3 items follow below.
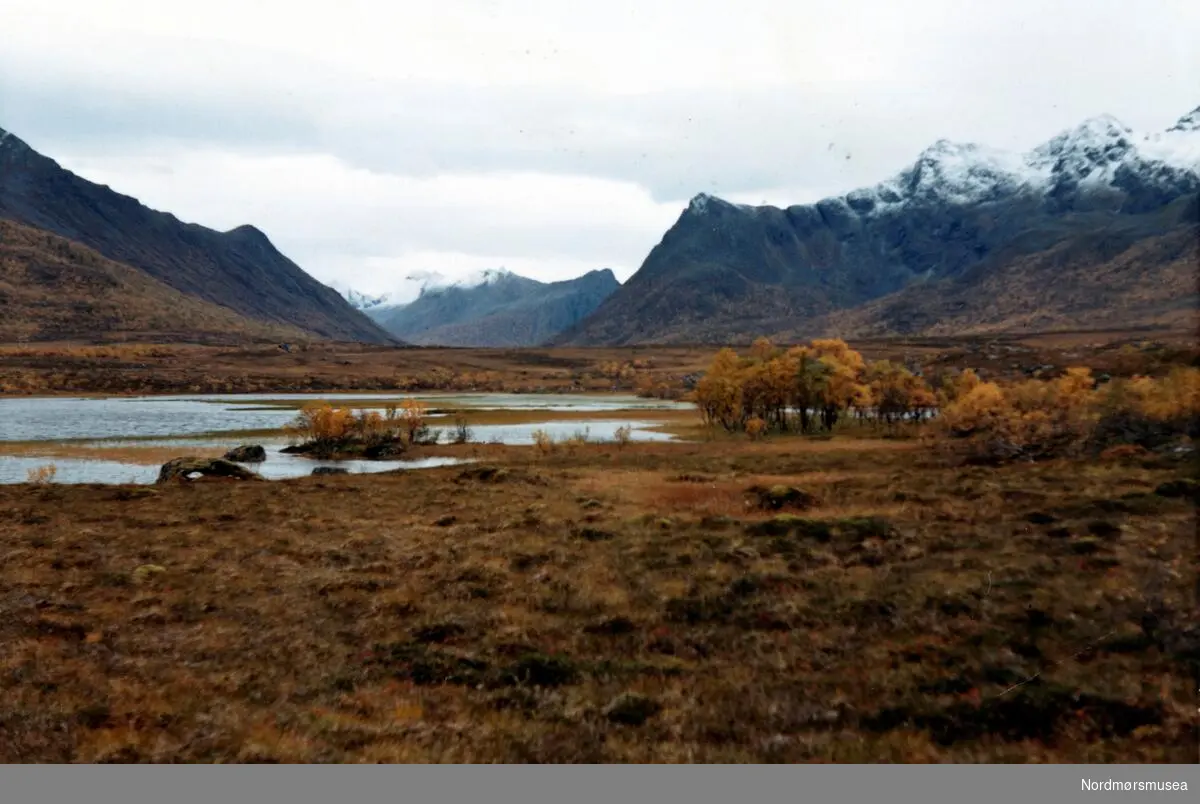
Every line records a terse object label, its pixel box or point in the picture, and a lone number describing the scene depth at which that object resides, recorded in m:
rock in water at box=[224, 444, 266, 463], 65.31
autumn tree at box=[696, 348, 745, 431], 92.31
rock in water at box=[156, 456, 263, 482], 53.28
